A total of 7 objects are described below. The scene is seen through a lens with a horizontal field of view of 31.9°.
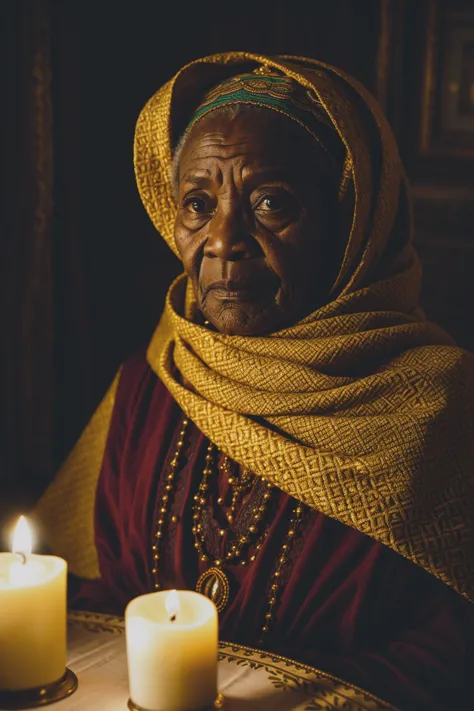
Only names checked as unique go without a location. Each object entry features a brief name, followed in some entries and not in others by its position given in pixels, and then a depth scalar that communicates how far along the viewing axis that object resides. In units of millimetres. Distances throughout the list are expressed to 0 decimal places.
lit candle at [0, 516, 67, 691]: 938
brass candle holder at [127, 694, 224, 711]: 919
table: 985
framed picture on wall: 1695
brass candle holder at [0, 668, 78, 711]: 949
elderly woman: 1192
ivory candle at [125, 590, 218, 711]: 876
